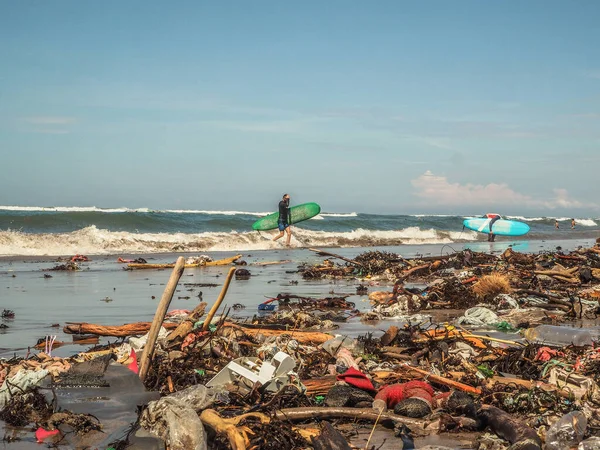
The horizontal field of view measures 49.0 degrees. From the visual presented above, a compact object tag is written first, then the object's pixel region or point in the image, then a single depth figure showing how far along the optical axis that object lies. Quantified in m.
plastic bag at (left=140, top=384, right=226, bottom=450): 4.36
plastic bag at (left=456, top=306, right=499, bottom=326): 9.69
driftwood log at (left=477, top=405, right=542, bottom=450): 4.26
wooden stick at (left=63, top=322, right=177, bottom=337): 8.34
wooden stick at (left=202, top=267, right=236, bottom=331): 6.53
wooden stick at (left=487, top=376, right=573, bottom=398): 5.39
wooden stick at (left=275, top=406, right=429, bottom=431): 4.96
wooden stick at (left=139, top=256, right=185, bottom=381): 5.61
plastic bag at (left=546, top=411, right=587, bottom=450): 4.41
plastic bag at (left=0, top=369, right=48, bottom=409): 5.59
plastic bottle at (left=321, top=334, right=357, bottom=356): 7.10
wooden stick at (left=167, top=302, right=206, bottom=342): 7.00
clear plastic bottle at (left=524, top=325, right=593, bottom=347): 7.77
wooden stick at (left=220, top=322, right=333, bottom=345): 7.64
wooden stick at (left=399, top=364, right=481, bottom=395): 5.68
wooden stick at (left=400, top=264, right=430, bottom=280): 15.23
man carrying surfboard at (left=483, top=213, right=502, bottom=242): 39.38
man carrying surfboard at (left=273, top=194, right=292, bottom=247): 26.45
